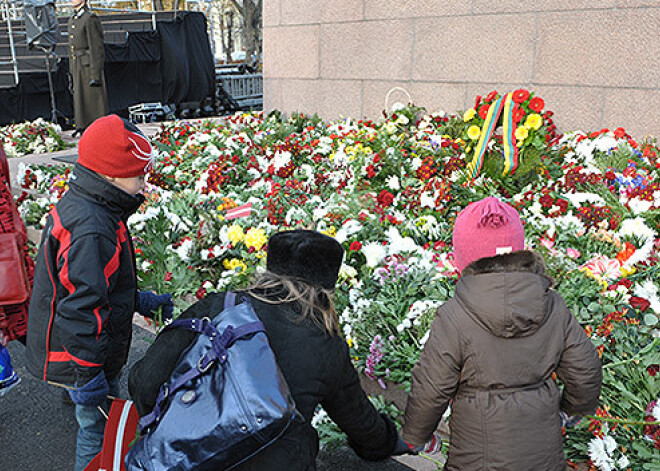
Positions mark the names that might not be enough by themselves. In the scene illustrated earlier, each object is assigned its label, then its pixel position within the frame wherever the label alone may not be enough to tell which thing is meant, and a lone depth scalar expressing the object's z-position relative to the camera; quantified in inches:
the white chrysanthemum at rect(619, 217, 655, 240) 133.0
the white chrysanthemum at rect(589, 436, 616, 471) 90.6
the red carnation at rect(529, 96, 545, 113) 183.6
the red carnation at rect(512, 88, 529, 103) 186.1
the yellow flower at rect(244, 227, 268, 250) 152.8
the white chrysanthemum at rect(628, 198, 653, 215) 143.6
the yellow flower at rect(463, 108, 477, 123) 191.0
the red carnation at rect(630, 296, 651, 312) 112.2
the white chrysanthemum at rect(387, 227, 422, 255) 139.3
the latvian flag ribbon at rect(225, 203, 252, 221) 161.0
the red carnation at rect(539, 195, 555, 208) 156.6
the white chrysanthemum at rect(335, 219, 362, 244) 145.7
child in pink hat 68.5
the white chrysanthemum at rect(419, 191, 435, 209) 165.9
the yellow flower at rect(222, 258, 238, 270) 151.6
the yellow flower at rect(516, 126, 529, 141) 178.5
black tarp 500.7
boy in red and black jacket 84.8
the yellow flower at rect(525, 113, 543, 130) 179.6
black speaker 458.3
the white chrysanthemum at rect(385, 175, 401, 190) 180.2
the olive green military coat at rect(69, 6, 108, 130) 354.3
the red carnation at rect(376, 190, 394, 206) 165.8
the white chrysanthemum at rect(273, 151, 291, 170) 215.9
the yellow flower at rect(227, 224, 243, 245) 155.6
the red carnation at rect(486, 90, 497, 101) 192.9
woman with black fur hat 62.2
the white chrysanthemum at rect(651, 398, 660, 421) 88.1
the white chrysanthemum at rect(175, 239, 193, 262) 157.6
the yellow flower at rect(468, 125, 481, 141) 181.2
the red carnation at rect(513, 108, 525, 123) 183.1
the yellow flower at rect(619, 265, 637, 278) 122.8
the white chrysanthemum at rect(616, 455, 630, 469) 89.5
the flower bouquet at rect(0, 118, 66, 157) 324.5
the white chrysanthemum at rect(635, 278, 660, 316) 111.3
